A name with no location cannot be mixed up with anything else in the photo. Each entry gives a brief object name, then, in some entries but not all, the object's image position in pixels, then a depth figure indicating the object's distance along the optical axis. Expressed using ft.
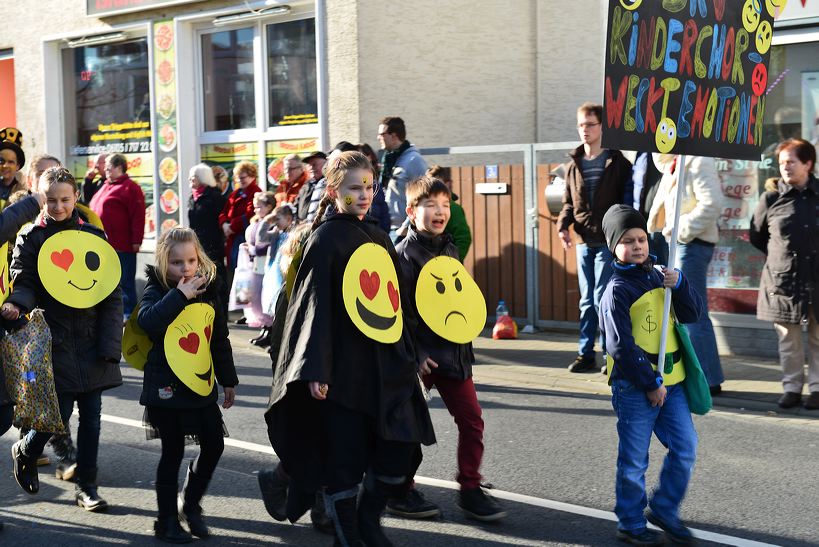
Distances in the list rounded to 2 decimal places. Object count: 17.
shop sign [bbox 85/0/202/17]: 51.31
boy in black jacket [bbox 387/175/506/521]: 18.54
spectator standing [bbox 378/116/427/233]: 32.94
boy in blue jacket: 16.94
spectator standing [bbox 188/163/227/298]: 42.65
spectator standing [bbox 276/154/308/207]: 39.34
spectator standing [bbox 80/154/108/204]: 46.93
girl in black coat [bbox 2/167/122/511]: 19.21
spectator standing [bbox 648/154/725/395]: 28.30
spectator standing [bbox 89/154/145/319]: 43.06
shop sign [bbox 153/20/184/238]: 51.47
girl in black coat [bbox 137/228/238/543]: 17.81
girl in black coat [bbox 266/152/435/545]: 15.76
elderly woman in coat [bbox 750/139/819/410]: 26.63
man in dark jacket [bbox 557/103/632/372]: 31.01
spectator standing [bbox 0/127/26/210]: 25.67
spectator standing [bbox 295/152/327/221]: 32.55
